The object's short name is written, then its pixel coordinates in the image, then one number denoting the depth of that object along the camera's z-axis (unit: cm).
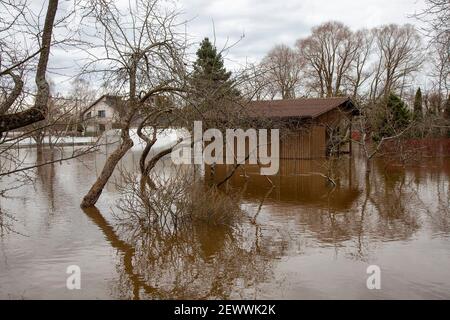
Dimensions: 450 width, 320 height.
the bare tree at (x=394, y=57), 5188
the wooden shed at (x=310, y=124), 2816
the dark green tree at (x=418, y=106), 3519
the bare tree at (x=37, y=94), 575
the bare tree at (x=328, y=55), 5444
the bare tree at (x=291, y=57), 5214
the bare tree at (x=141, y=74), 1109
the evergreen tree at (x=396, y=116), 3197
